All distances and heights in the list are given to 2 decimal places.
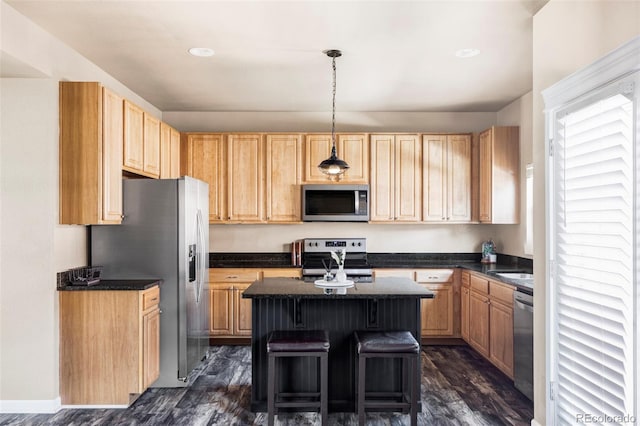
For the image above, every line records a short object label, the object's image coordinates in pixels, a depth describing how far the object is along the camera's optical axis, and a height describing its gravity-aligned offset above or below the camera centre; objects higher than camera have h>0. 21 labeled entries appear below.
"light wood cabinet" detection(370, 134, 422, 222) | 5.11 +0.46
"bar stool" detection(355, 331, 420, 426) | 2.81 -0.89
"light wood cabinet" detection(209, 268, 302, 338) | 4.88 -0.97
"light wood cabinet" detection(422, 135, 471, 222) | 5.11 +0.46
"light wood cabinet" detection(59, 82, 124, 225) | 3.24 +0.46
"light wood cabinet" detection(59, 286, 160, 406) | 3.27 -0.98
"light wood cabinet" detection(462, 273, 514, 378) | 3.73 -0.99
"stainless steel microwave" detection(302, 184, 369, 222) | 5.07 +0.13
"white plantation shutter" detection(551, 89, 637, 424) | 1.88 -0.22
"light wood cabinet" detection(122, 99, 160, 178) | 3.65 +0.65
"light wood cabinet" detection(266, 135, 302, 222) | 5.10 +0.48
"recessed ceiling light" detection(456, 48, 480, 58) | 3.40 +1.27
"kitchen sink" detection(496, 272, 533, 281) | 3.95 -0.58
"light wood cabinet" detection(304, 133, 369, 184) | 5.11 +0.70
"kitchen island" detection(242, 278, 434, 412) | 3.20 -0.83
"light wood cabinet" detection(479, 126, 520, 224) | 4.74 +0.42
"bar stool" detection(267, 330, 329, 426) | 2.83 -0.89
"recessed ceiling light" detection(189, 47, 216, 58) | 3.40 +1.28
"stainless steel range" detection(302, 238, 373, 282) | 5.37 -0.42
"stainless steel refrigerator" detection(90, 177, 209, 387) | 3.64 -0.29
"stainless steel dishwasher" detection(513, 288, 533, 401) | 3.25 -0.97
